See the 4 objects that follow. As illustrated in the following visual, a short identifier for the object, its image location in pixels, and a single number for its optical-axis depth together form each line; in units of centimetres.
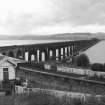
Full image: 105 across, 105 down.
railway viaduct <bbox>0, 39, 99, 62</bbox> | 4315
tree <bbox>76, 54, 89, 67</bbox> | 4044
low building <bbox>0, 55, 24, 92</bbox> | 2534
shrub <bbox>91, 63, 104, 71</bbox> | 3228
